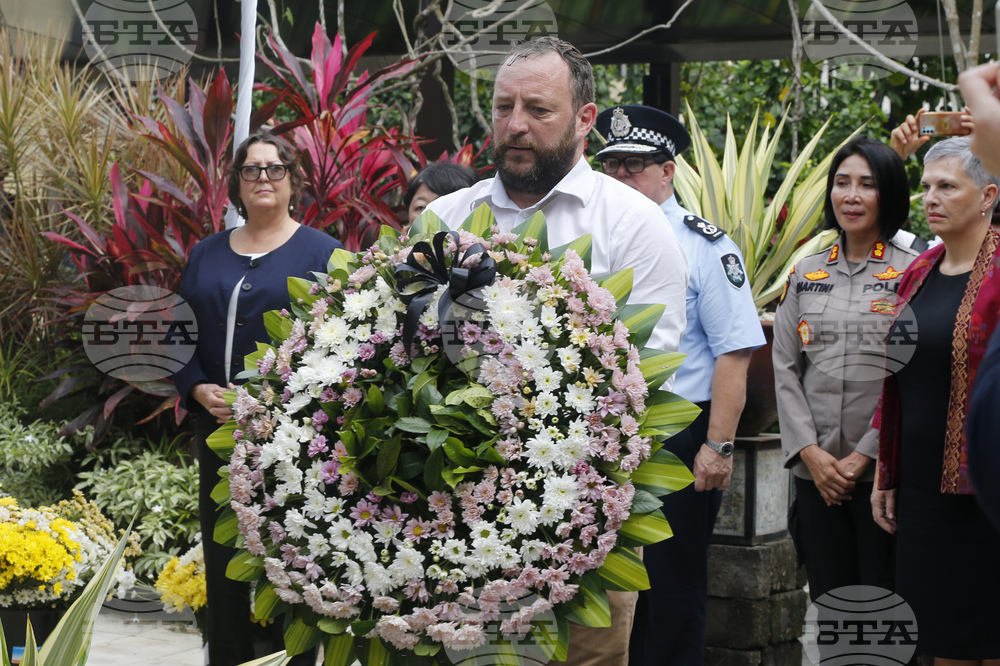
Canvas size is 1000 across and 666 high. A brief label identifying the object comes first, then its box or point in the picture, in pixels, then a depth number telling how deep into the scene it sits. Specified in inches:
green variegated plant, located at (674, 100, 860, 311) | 175.6
